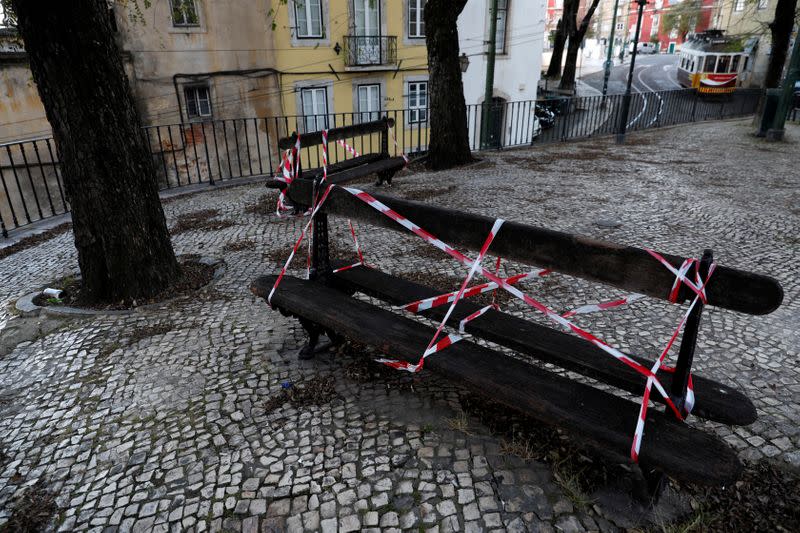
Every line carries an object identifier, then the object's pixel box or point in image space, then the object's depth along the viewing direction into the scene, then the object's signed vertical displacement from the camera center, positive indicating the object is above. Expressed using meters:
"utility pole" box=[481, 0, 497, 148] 15.49 -0.02
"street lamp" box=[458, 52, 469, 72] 16.46 +0.28
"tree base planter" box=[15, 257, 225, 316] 4.74 -2.01
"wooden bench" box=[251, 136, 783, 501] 2.14 -1.45
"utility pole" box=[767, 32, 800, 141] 12.74 -0.77
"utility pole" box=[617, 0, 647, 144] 14.44 -1.04
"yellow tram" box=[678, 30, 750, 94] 32.62 +0.20
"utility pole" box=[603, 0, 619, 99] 28.42 +0.53
